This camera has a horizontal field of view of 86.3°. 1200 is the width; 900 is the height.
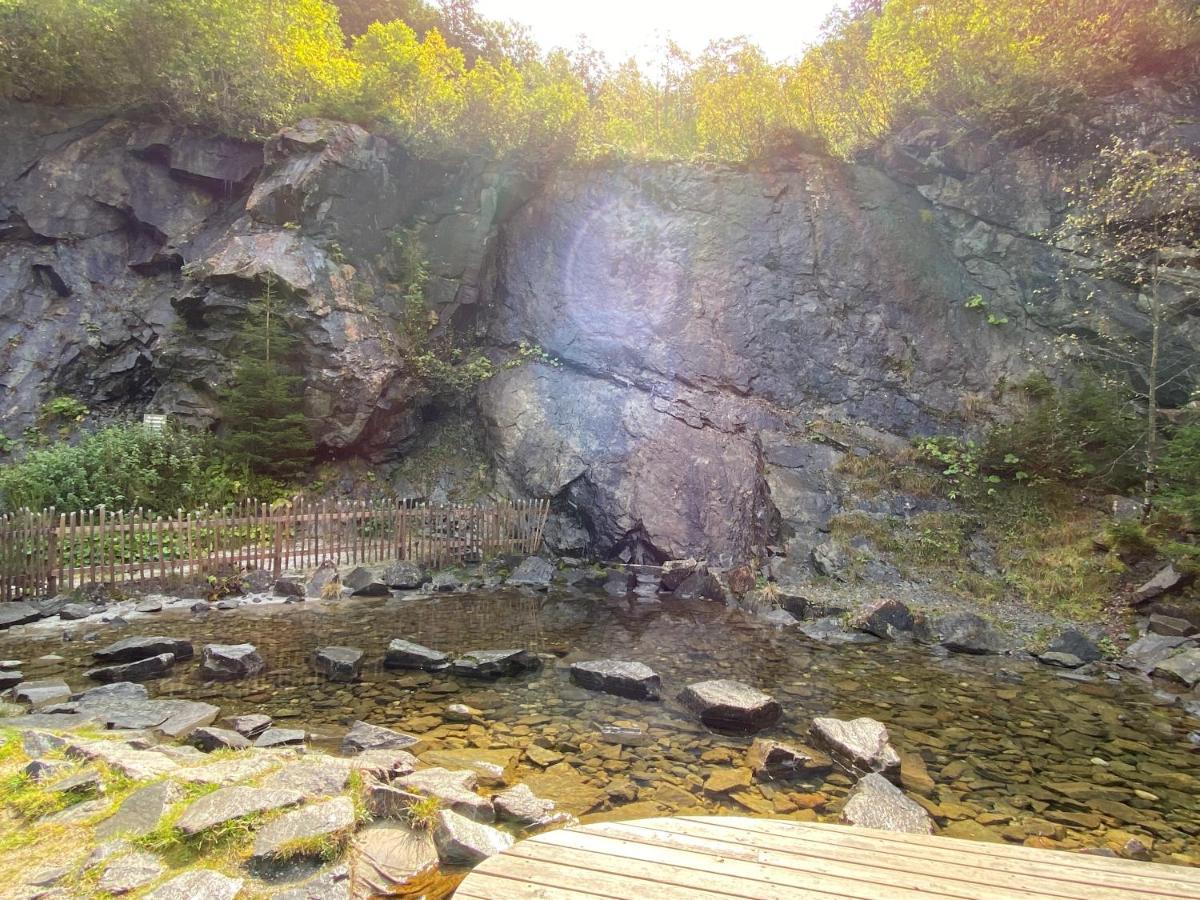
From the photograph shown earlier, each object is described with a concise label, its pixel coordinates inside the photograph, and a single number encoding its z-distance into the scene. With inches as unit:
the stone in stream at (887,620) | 411.2
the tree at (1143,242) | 505.0
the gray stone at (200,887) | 120.7
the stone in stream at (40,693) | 252.2
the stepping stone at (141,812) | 139.5
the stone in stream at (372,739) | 225.0
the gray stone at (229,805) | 141.6
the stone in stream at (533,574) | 532.7
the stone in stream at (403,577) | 493.7
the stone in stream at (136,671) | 289.9
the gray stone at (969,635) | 384.2
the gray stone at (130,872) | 122.3
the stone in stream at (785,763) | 220.5
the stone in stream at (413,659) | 320.1
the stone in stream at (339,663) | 301.0
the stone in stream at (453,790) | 177.3
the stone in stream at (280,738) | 222.5
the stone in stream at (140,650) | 312.0
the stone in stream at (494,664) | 311.4
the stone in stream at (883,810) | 185.0
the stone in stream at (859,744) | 221.8
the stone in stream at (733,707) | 258.7
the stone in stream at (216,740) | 214.7
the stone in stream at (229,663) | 297.7
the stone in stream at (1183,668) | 323.3
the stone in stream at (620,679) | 291.0
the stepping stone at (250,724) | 231.5
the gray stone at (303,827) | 137.6
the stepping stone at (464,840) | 155.4
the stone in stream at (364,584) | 477.1
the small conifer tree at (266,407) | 591.8
